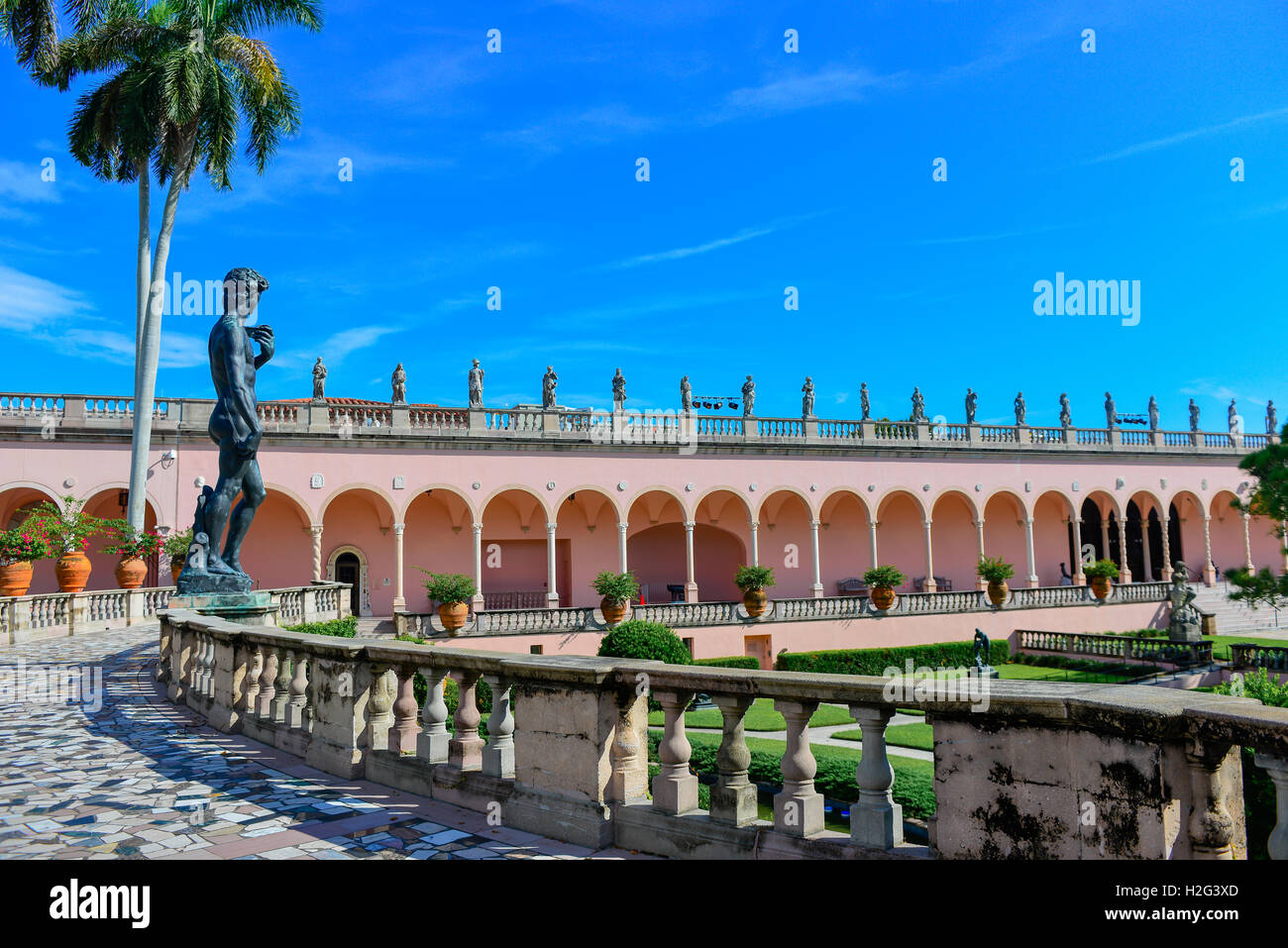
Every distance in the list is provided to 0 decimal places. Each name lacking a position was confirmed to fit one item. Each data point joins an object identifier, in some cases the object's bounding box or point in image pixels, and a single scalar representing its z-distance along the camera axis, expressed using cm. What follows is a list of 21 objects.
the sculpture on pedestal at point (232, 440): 1014
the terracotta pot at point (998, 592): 2850
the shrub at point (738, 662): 2369
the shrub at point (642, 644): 1923
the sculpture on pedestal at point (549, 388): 2792
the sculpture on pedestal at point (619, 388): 2911
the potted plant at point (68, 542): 1611
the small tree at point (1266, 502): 1611
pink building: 2367
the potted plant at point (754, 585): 2538
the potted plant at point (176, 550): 1903
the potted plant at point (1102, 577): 3059
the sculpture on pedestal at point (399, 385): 2639
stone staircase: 3080
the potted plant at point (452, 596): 2184
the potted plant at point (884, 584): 2719
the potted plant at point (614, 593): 2380
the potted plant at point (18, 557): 1522
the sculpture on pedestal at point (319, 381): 2503
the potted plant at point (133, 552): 1681
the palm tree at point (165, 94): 1942
